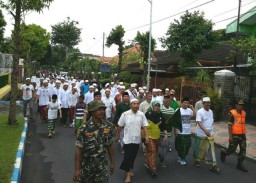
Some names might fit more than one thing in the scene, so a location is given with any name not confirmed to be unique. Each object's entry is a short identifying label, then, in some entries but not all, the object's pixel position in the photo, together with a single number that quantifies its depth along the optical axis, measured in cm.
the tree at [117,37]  1917
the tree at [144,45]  1630
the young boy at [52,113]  674
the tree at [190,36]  1363
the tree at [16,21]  682
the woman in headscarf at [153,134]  436
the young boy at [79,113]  647
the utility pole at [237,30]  1040
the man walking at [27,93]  828
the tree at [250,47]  761
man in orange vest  486
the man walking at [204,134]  473
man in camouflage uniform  248
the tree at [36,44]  1900
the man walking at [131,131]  409
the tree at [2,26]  1727
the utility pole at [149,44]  1476
